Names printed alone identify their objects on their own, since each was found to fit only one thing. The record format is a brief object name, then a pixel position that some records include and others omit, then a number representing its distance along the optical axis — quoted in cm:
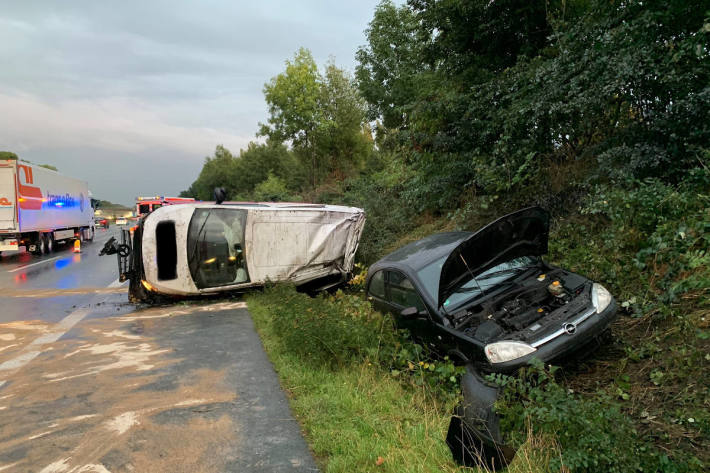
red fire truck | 2702
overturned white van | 952
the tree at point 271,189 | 4201
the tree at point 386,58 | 3108
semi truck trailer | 1759
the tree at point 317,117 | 3725
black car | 407
